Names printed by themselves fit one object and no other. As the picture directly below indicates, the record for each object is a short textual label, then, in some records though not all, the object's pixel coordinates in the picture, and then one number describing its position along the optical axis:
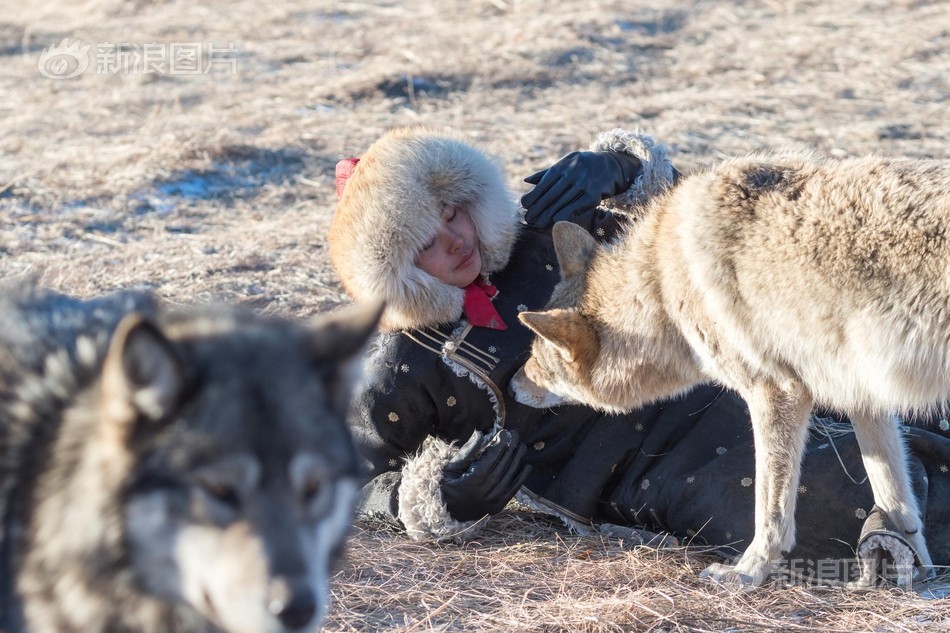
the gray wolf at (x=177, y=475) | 3.75
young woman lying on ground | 7.98
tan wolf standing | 6.79
